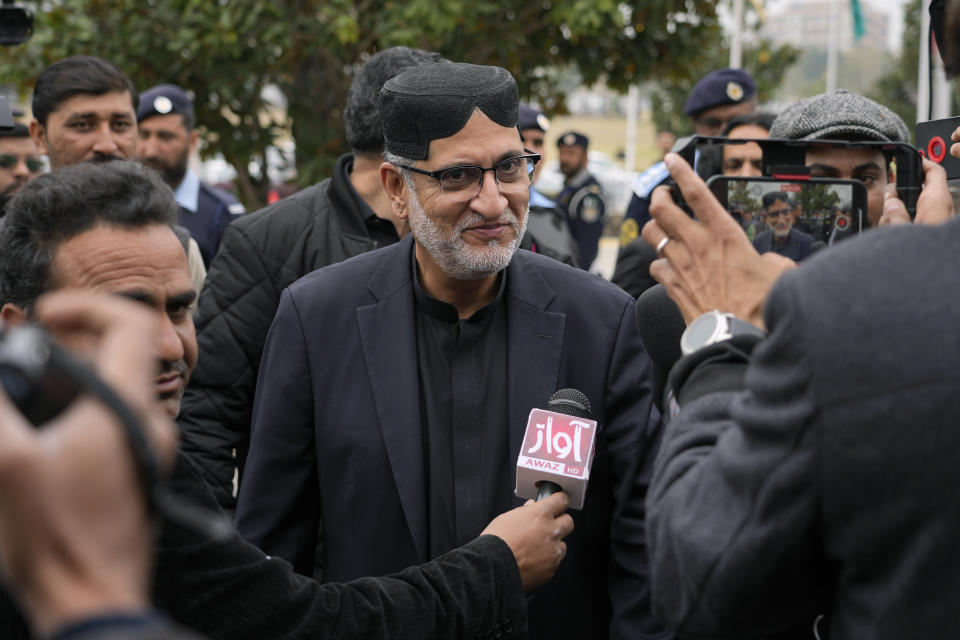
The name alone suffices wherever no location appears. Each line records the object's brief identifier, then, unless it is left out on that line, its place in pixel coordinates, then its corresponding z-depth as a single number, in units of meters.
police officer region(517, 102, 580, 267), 4.42
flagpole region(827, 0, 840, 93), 29.86
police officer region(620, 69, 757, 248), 6.50
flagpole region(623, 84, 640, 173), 30.12
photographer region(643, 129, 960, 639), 1.41
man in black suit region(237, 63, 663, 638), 2.68
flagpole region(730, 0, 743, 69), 13.77
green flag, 13.92
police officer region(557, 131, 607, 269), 8.79
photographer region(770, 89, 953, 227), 2.80
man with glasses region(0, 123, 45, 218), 5.81
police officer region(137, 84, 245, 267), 5.88
